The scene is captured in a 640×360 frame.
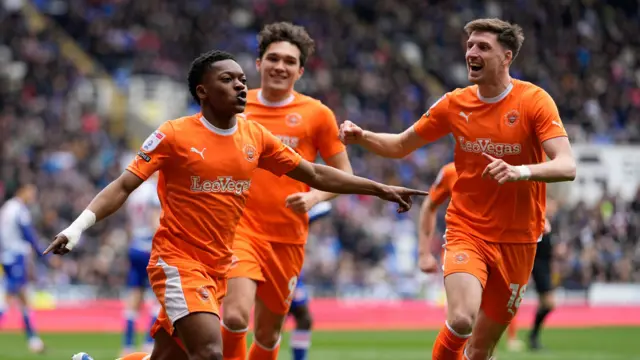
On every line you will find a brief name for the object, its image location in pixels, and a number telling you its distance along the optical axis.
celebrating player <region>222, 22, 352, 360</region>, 18.25
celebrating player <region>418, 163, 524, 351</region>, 20.24
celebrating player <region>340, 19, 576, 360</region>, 16.42
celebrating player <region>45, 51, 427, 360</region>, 14.77
